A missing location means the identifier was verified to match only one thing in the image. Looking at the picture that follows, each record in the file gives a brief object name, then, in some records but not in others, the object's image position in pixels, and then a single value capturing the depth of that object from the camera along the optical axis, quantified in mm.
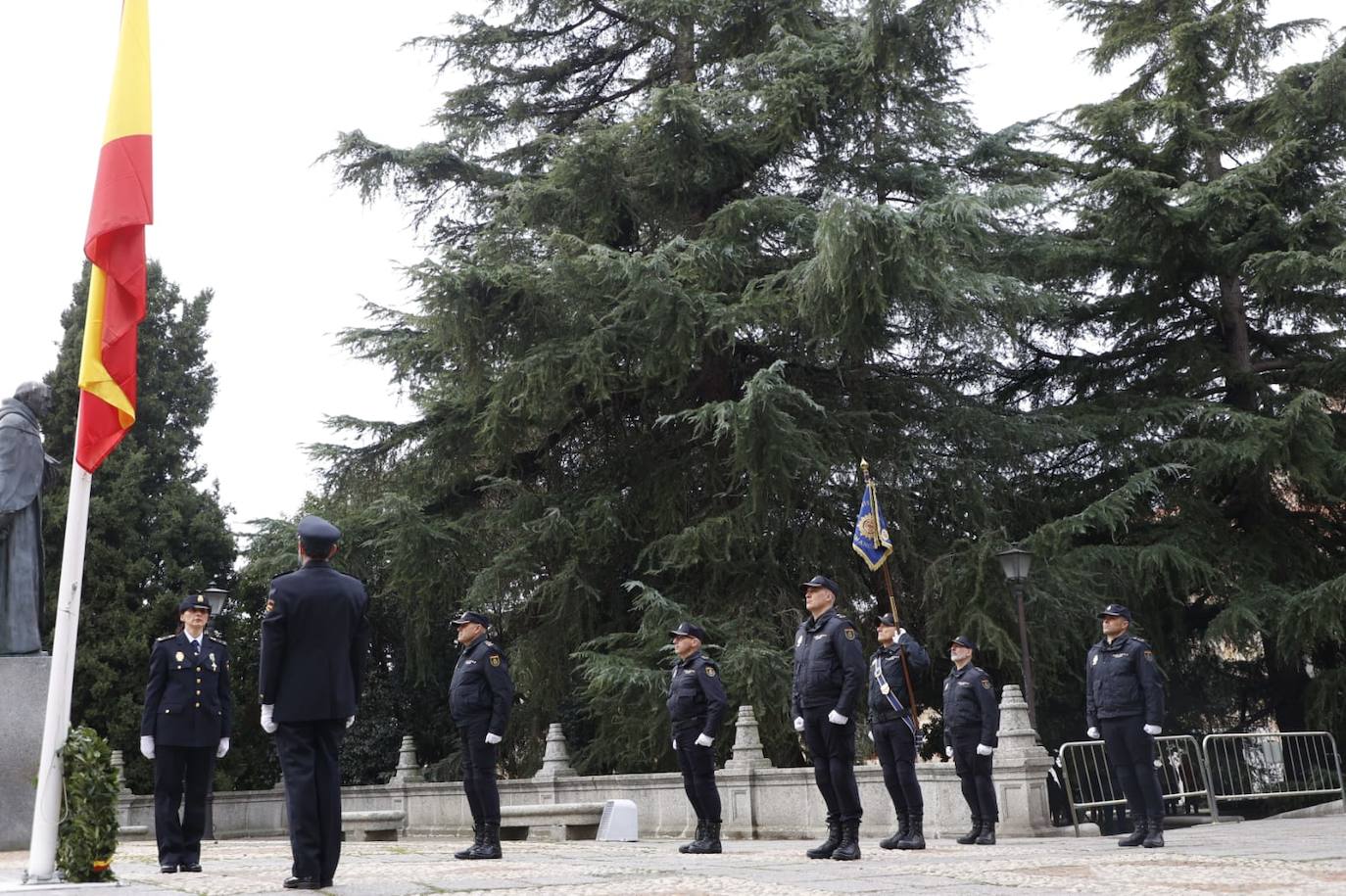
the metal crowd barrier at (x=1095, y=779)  13391
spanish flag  7332
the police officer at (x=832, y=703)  8555
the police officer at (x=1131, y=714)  9391
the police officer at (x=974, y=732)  11008
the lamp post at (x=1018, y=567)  15250
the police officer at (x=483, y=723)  9102
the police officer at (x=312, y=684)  6398
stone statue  9664
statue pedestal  9320
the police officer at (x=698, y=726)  9672
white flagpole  6461
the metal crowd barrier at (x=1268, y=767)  15203
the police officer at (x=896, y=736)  9727
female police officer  9016
